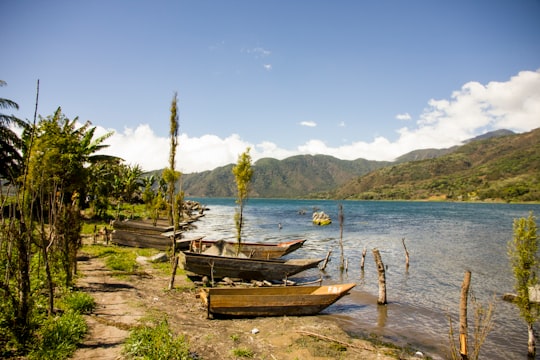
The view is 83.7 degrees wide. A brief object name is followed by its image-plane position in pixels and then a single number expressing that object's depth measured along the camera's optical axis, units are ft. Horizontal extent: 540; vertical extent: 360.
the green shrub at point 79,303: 31.09
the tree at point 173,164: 55.01
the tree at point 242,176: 66.59
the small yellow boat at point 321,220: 209.64
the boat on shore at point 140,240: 84.43
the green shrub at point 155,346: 22.87
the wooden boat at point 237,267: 55.36
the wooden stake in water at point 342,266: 79.39
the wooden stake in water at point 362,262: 78.24
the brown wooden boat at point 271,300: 39.01
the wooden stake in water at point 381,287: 52.60
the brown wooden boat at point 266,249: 82.33
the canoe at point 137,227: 90.56
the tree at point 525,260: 33.55
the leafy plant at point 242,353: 28.53
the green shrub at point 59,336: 21.77
